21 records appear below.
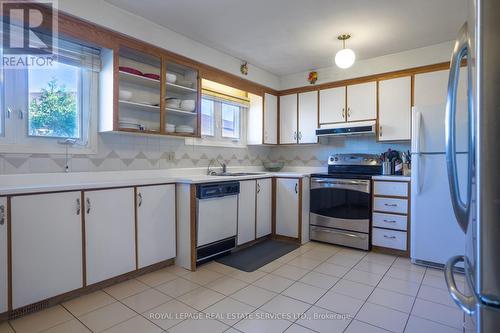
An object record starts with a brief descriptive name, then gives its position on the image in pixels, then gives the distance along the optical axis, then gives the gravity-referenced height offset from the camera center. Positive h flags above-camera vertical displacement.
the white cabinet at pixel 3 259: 1.79 -0.59
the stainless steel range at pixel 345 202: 3.38 -0.44
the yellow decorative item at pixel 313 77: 4.14 +1.29
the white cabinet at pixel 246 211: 3.33 -0.54
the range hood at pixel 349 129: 3.61 +0.49
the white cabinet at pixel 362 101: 3.67 +0.85
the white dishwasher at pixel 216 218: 2.81 -0.55
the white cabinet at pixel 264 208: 3.62 -0.54
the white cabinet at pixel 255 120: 4.29 +0.69
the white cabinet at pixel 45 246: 1.86 -0.55
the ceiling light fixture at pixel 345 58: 2.85 +1.08
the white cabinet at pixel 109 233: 2.20 -0.54
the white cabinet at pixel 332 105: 3.93 +0.85
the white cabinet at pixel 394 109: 3.44 +0.70
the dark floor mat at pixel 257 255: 2.94 -1.00
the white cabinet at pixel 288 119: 4.38 +0.73
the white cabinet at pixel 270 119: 4.33 +0.72
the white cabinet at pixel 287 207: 3.67 -0.54
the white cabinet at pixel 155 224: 2.54 -0.54
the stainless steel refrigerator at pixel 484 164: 0.60 +0.01
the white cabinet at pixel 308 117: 4.17 +0.73
